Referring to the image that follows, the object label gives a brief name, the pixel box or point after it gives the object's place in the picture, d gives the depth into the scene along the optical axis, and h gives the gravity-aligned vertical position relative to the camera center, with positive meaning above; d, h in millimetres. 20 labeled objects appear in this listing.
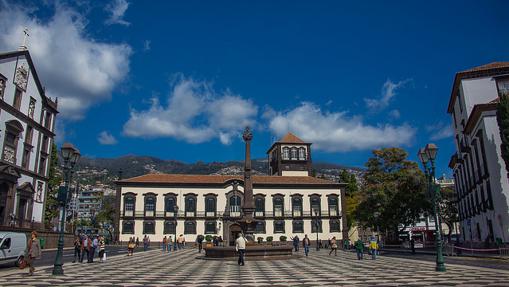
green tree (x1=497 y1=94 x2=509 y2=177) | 24266 +6429
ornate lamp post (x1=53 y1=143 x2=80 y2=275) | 15586 +2616
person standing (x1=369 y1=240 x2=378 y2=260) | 23909 -1316
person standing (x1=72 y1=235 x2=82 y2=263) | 21023 -1097
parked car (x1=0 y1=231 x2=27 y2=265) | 16109 -876
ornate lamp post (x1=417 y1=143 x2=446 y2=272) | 14859 +2394
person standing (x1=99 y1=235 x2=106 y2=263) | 21905 -1392
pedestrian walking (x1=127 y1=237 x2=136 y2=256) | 28297 -1515
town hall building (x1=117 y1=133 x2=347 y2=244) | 53156 +2922
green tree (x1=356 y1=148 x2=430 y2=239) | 38156 +3225
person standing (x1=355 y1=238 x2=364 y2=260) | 24438 -1460
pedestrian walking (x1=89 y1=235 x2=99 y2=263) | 20681 -1068
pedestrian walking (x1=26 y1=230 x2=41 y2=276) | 13720 -885
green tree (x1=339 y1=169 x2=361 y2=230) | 61459 +6068
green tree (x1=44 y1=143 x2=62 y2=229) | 48031 +4539
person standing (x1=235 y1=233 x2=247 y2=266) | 18344 -991
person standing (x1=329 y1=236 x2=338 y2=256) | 30433 -1441
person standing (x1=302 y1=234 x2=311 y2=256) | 30028 -1432
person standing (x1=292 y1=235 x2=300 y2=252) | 37759 -1669
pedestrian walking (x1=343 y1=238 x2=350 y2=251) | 44566 -2219
